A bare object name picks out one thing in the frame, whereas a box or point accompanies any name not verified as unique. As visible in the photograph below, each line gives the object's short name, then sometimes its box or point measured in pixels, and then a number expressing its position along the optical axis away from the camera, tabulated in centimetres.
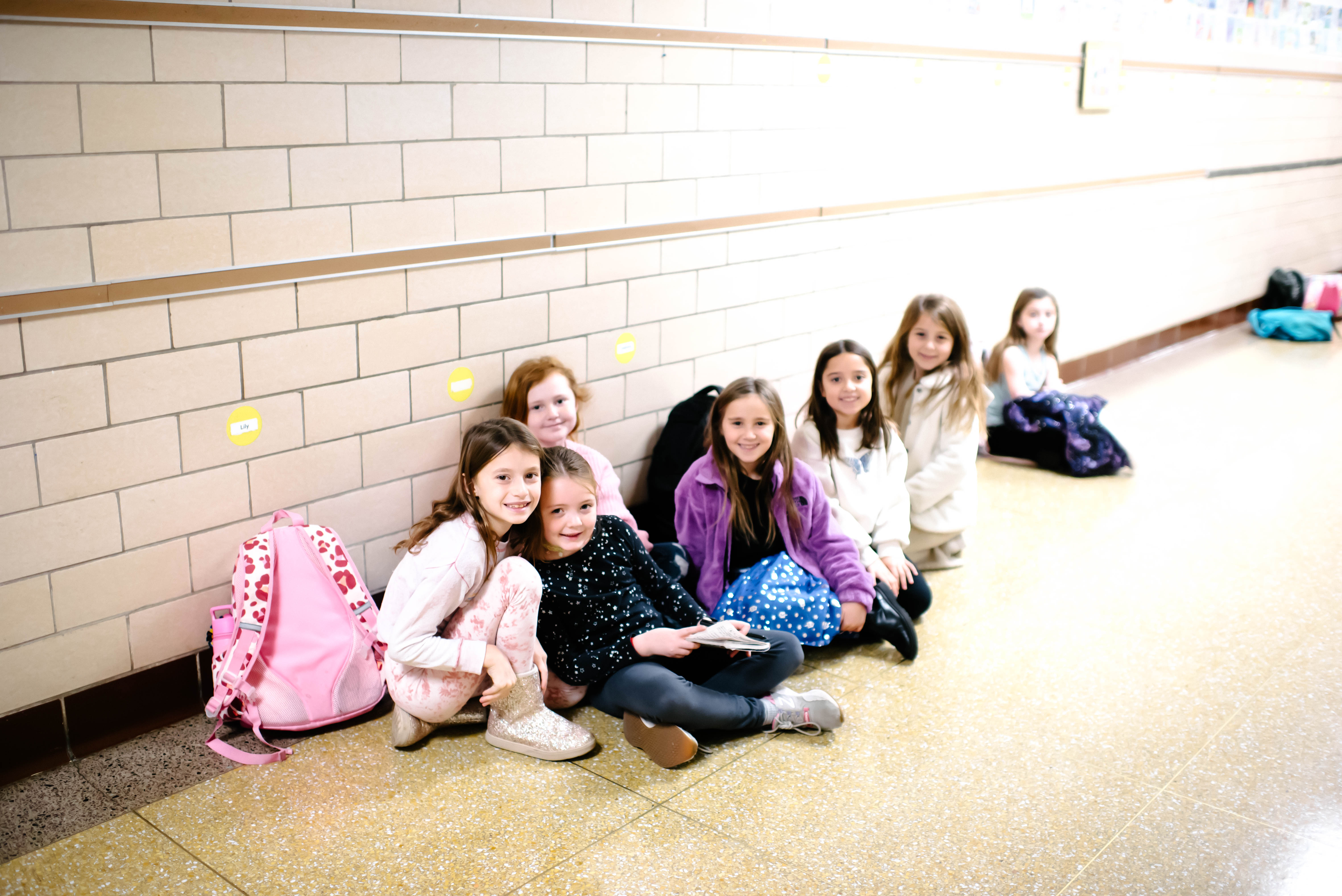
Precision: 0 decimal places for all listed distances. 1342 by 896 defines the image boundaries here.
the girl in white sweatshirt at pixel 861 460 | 337
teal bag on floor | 771
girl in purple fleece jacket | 304
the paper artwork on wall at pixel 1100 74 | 573
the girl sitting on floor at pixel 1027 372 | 489
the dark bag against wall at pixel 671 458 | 372
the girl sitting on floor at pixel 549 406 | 320
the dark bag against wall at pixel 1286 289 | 851
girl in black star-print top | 264
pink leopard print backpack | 264
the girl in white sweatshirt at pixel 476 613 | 253
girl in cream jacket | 375
